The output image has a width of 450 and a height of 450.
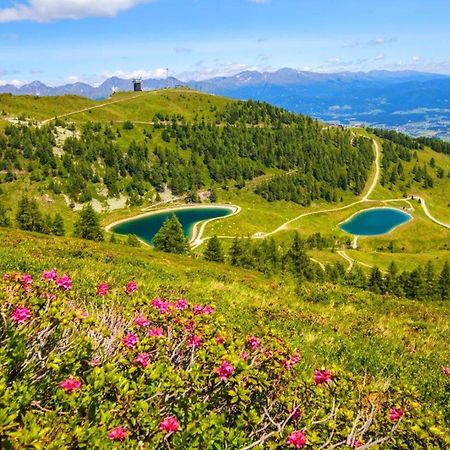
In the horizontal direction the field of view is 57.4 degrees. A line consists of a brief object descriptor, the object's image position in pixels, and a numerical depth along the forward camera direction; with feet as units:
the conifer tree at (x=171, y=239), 345.31
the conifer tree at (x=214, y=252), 354.13
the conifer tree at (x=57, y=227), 390.30
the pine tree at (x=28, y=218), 392.27
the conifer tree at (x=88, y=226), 365.40
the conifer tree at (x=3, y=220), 371.97
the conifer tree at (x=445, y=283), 344.55
